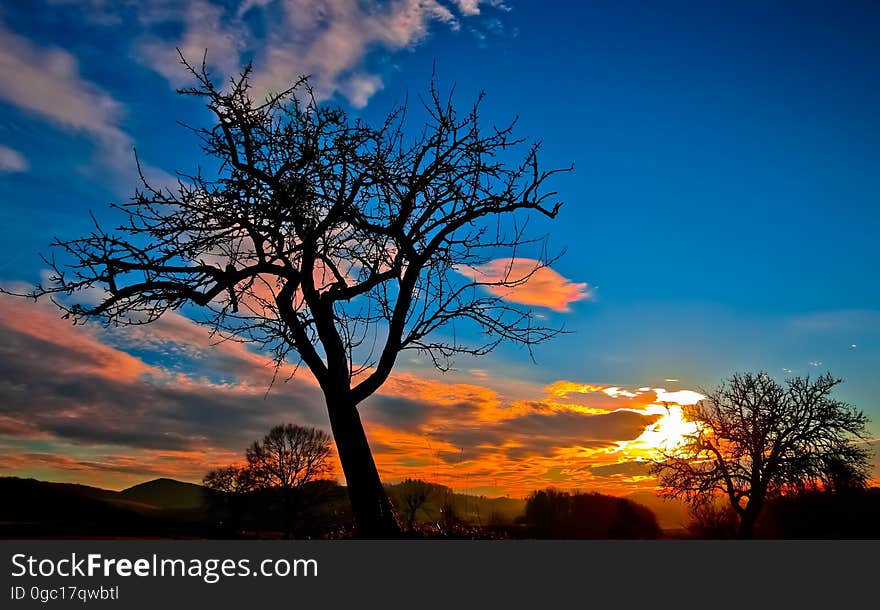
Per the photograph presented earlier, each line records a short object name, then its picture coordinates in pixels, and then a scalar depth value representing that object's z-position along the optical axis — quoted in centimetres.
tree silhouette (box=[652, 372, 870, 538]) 2452
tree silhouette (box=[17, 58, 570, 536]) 873
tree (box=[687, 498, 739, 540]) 2533
